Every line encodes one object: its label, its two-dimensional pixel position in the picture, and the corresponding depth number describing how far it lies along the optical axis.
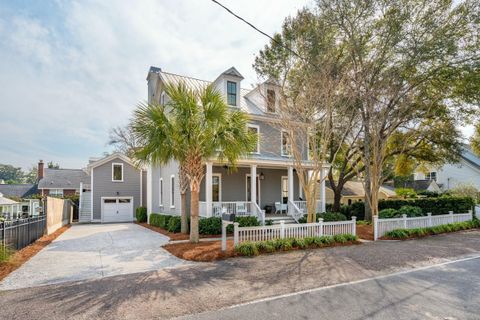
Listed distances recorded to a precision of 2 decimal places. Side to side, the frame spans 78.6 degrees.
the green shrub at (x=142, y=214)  21.89
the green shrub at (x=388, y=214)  14.31
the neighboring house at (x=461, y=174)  29.64
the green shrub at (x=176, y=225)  14.10
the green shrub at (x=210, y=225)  13.12
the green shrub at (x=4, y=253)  7.58
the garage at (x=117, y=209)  23.64
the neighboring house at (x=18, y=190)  36.75
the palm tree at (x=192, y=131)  10.34
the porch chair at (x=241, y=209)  14.73
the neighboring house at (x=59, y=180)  33.88
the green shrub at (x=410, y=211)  14.33
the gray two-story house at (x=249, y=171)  15.32
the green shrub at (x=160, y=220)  15.92
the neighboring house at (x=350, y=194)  31.30
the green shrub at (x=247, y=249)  8.89
